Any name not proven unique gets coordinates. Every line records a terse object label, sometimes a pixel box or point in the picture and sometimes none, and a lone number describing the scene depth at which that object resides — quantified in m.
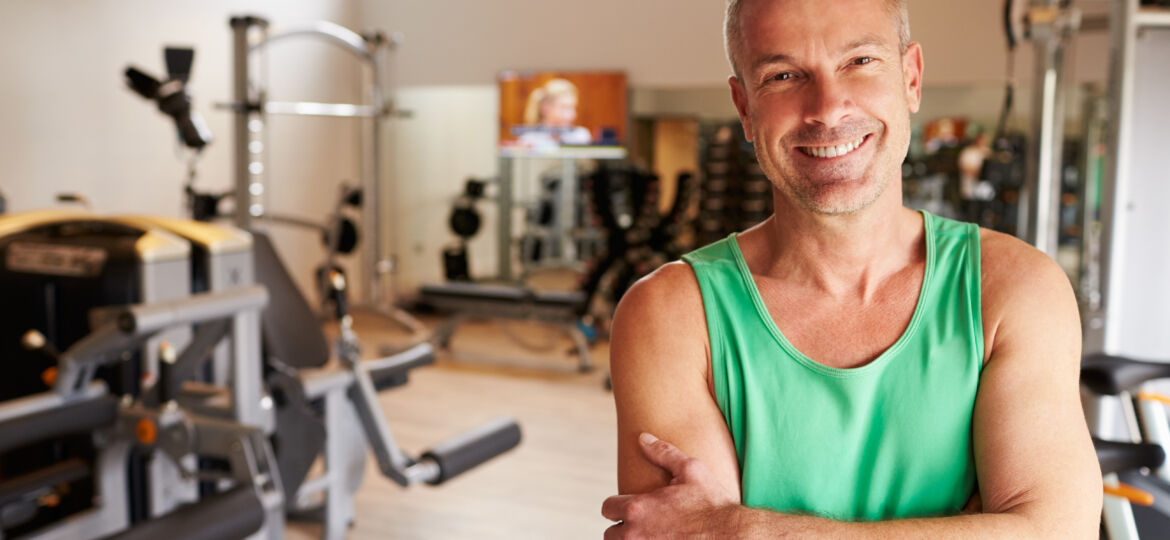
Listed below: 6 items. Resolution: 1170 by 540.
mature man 0.97
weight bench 6.05
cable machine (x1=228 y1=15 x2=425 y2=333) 4.32
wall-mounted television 7.08
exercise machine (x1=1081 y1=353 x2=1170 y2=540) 1.79
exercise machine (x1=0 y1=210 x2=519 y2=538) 2.49
